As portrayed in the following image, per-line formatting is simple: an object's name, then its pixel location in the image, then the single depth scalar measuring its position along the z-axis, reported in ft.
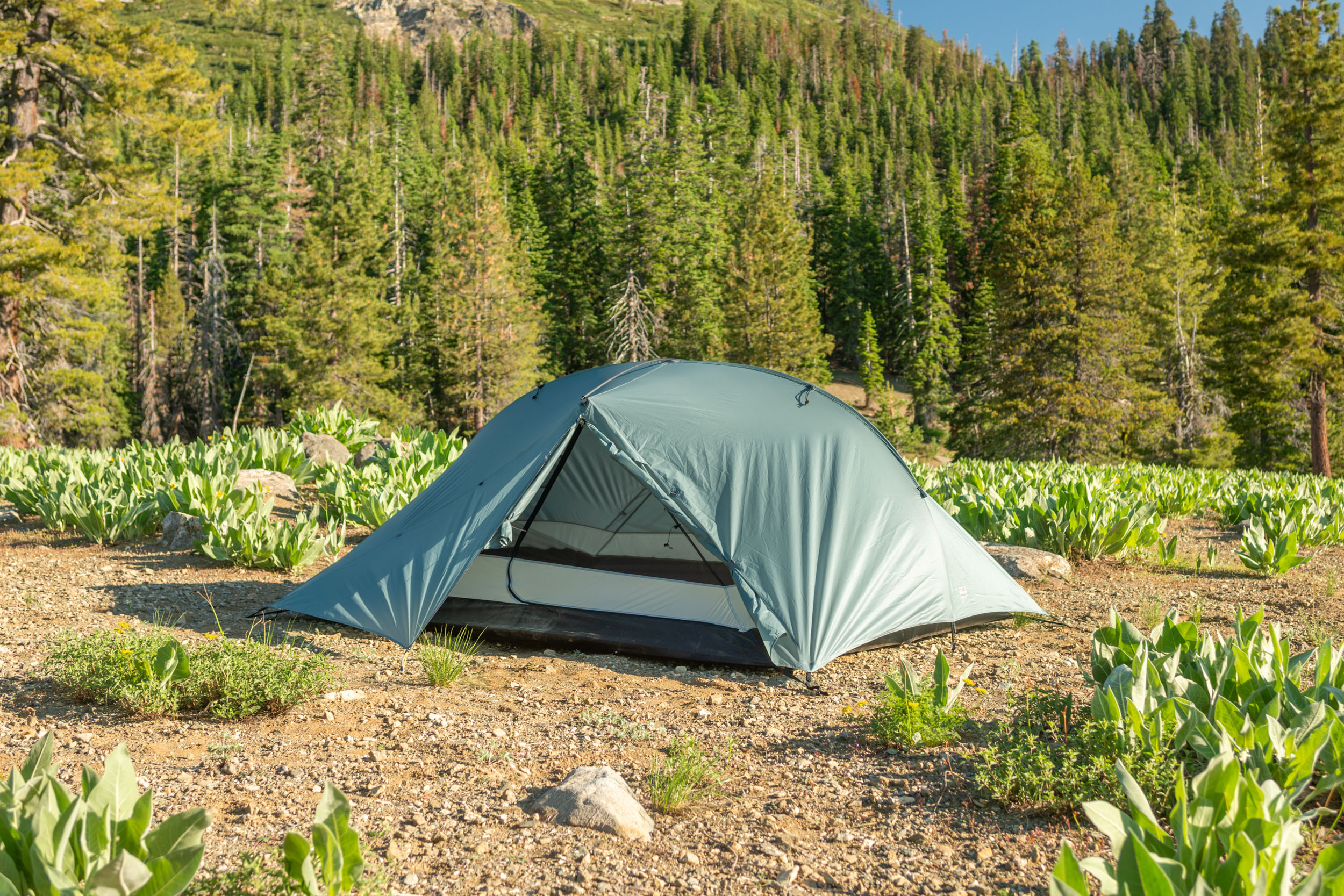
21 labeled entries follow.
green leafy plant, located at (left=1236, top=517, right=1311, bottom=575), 21.49
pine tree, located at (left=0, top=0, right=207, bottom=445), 50.47
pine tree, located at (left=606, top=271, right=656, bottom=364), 112.27
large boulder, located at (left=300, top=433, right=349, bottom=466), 35.32
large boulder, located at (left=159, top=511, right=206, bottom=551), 23.81
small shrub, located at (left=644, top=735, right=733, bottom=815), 9.41
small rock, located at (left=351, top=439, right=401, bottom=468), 32.50
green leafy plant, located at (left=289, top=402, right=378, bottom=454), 38.83
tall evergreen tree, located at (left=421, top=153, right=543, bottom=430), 114.52
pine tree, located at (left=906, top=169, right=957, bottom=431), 145.69
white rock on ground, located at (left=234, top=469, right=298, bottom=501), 29.01
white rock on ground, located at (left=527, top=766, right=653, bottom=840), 8.92
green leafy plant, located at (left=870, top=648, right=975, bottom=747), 11.06
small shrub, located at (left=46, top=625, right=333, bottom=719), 11.66
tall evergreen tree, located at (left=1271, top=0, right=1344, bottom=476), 69.72
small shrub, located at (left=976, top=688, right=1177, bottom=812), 8.81
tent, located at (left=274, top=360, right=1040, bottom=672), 15.21
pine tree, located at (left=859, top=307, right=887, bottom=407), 141.90
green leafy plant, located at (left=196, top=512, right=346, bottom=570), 21.13
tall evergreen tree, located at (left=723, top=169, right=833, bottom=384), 117.60
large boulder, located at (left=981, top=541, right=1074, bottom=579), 22.58
